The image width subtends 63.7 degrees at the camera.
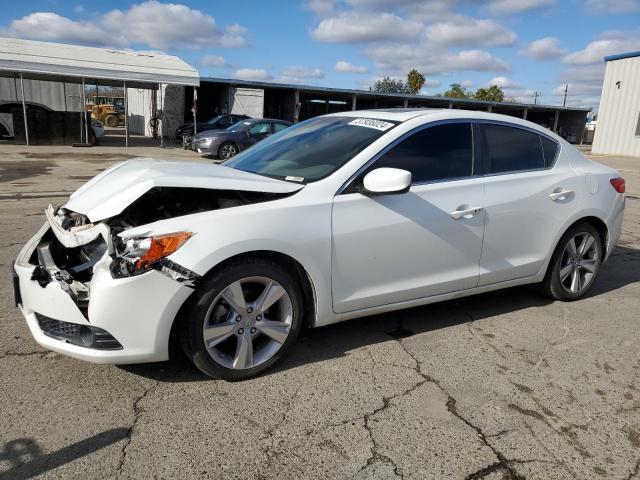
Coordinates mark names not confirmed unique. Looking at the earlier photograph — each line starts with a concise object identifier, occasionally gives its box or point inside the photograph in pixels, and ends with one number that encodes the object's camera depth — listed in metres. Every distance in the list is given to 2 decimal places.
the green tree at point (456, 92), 93.12
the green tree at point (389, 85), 102.96
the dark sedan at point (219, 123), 23.91
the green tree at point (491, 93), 77.50
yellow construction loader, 40.34
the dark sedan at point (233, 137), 17.38
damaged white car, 2.72
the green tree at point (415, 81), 77.50
